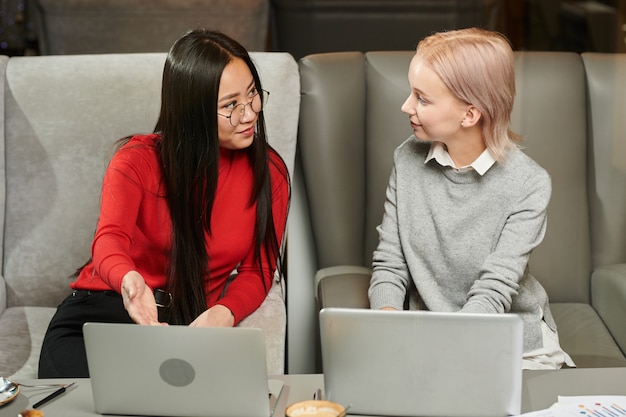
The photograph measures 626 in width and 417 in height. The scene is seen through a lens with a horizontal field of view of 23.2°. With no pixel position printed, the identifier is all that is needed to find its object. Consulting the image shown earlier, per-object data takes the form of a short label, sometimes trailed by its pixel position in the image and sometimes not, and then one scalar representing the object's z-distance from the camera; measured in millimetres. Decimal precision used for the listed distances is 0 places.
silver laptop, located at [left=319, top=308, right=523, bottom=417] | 2451
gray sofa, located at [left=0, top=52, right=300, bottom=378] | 3503
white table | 2570
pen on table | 2581
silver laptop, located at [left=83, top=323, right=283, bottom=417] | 2463
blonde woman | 3001
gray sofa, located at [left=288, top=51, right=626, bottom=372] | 3547
